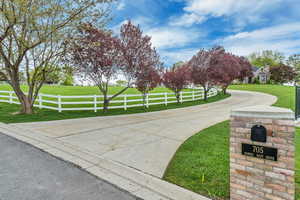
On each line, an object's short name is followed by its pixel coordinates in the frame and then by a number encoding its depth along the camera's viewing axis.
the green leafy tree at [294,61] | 48.56
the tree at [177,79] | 13.63
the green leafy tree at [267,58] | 57.62
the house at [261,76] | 45.66
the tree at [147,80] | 10.24
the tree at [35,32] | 7.39
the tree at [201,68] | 15.47
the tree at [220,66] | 15.22
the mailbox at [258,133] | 2.15
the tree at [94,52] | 8.76
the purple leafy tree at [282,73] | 43.41
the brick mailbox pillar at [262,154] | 2.03
